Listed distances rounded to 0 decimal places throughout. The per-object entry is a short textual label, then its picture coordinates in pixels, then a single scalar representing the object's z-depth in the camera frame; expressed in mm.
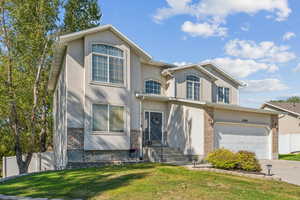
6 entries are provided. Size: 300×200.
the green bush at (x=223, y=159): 13102
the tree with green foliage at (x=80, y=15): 25188
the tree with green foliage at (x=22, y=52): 19859
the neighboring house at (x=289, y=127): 32188
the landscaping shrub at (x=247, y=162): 13109
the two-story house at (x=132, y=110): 15320
